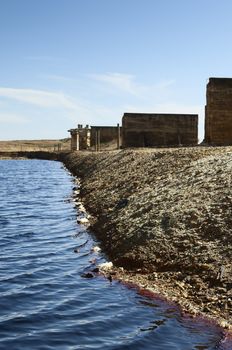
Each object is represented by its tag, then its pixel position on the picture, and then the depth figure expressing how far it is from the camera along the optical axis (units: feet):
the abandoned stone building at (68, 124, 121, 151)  217.79
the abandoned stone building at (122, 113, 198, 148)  133.69
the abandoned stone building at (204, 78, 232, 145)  93.50
